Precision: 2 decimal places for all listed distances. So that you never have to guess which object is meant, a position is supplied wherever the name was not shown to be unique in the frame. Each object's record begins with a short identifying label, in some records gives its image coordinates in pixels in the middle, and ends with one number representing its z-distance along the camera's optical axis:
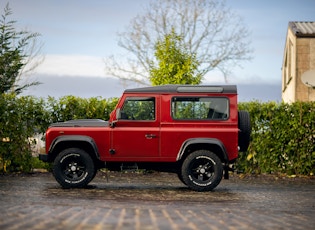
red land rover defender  13.51
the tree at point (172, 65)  25.48
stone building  27.46
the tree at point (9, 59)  27.42
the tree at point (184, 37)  36.31
